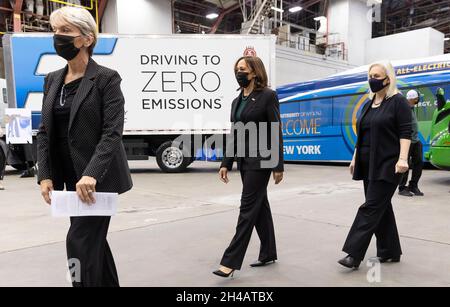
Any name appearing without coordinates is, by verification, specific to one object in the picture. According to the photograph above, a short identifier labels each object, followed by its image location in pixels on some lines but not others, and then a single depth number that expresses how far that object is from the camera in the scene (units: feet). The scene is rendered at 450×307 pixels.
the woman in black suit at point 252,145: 9.52
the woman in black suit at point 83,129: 6.41
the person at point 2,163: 27.27
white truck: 31.45
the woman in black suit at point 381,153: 9.88
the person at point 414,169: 21.22
